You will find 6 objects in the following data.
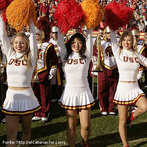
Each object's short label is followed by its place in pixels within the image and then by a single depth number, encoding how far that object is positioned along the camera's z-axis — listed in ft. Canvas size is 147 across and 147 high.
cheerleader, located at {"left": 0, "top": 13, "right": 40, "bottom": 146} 9.33
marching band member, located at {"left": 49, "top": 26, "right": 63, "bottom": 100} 20.91
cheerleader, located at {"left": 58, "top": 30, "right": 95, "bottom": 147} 10.36
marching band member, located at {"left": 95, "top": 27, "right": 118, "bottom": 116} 16.53
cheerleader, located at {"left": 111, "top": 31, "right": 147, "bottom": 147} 11.08
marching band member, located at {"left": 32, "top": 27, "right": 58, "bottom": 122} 15.06
